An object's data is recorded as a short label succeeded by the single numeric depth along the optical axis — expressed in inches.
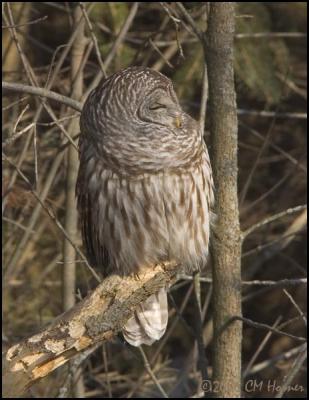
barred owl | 335.6
